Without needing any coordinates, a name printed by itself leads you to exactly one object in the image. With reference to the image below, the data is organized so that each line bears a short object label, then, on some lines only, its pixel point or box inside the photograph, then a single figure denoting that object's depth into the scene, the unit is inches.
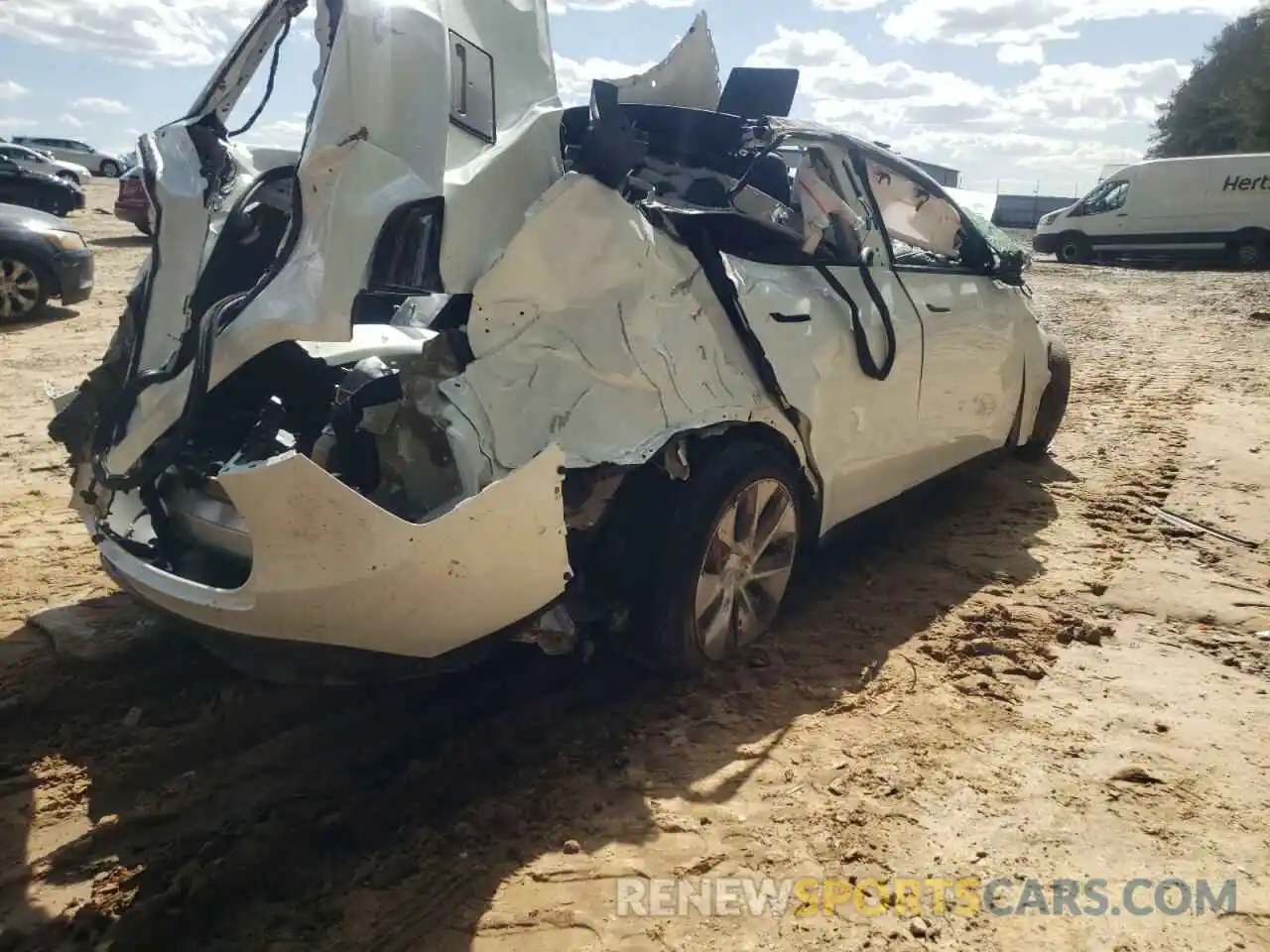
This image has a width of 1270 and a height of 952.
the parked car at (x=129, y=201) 609.9
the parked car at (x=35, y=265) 376.8
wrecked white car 97.0
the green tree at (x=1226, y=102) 1344.7
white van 773.9
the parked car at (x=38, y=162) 808.3
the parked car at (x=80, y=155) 1337.4
